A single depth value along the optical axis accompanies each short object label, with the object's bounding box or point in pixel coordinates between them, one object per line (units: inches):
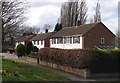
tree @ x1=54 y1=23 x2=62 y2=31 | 1458.8
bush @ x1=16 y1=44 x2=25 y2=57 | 957.3
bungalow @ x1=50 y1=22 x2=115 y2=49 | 986.3
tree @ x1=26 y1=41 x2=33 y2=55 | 974.7
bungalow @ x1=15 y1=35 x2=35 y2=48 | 1779.9
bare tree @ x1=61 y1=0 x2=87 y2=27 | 1538.4
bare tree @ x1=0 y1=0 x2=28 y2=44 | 409.0
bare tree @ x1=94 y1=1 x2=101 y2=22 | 1531.5
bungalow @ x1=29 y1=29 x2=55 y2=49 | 1381.3
